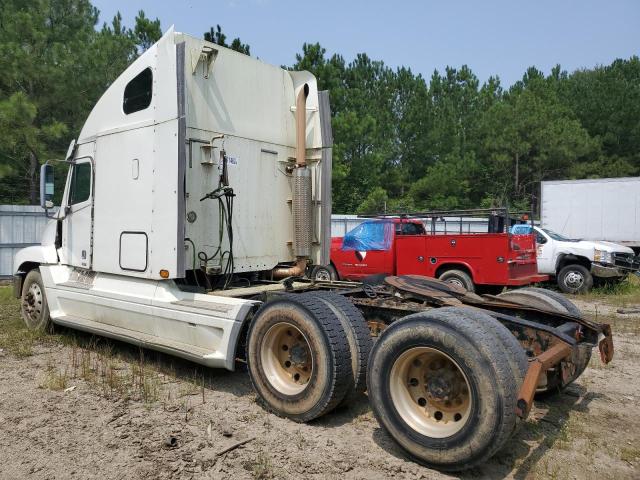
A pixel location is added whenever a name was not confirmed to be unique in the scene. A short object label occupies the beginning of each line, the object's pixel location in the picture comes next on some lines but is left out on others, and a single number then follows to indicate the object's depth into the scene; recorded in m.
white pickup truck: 12.99
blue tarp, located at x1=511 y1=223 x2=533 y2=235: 13.21
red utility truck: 10.66
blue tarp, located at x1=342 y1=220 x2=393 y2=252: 12.24
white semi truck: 3.53
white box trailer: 16.67
